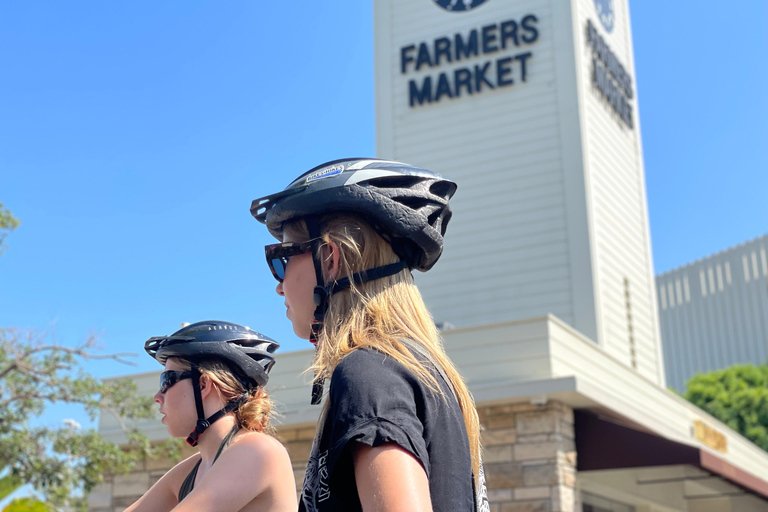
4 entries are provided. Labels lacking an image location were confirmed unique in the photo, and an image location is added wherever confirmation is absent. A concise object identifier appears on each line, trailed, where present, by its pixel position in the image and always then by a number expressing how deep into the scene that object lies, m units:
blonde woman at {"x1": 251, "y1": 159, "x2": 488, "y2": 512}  1.51
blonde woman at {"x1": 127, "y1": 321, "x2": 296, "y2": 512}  3.08
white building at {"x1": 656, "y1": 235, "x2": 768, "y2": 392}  50.62
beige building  10.57
